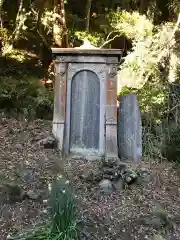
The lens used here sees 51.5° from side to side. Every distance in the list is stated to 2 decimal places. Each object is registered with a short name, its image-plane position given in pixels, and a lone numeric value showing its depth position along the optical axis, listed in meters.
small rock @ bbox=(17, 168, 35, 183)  2.63
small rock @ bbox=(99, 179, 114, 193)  2.67
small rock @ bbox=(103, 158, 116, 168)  2.93
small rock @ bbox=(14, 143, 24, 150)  3.22
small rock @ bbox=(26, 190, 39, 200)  2.39
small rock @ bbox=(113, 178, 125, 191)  2.74
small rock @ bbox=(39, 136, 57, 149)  3.30
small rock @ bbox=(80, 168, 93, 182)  2.76
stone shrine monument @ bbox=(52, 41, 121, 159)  3.41
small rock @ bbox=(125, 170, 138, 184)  2.79
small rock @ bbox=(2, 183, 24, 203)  2.35
